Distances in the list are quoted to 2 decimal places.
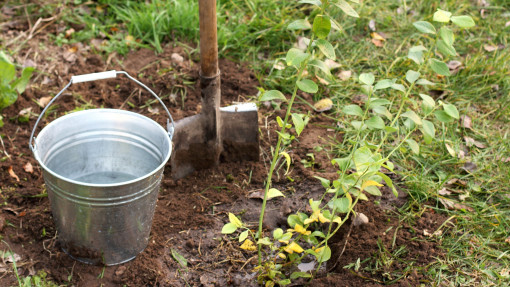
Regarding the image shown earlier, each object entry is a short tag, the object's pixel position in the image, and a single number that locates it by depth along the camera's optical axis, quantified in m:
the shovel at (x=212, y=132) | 2.76
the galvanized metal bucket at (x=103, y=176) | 2.17
